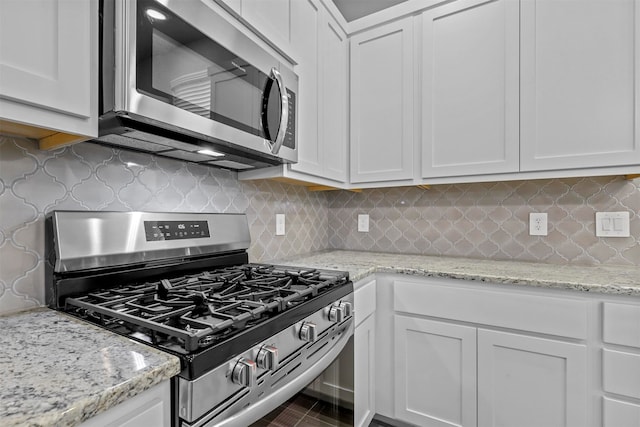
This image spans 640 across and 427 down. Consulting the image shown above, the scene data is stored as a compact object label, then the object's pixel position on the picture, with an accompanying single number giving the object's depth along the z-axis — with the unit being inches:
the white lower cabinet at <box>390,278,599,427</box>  50.1
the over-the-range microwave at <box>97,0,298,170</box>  32.3
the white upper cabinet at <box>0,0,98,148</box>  26.3
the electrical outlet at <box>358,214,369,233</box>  91.7
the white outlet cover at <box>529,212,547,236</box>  70.9
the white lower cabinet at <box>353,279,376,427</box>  56.1
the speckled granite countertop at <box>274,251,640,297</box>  49.3
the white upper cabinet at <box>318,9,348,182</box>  71.5
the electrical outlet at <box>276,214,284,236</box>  75.4
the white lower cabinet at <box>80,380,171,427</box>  20.1
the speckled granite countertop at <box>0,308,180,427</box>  17.9
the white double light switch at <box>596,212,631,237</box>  64.6
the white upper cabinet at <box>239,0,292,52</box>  48.7
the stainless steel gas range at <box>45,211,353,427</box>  25.9
